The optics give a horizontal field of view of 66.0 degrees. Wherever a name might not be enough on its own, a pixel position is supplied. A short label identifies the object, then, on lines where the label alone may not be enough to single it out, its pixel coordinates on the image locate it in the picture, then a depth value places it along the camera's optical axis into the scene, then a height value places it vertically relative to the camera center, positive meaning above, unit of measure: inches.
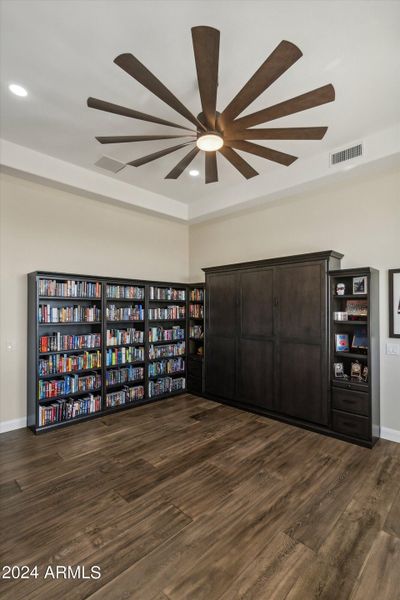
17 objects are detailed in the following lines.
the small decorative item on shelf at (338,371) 144.9 -34.2
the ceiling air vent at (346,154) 135.1 +65.2
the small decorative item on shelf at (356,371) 141.3 -33.5
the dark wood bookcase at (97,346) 152.9 -27.2
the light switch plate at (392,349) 140.6 -22.9
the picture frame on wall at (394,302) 140.1 -1.4
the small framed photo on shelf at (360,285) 138.2 +6.5
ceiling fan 64.3 +50.1
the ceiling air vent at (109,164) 151.2 +68.0
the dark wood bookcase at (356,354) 134.2 -25.6
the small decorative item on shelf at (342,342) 147.8 -20.9
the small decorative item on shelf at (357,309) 142.8 -5.0
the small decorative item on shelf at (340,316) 147.0 -8.2
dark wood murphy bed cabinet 146.9 -22.4
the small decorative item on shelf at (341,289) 146.1 +4.7
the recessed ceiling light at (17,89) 103.8 +71.6
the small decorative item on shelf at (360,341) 143.5 -20.1
